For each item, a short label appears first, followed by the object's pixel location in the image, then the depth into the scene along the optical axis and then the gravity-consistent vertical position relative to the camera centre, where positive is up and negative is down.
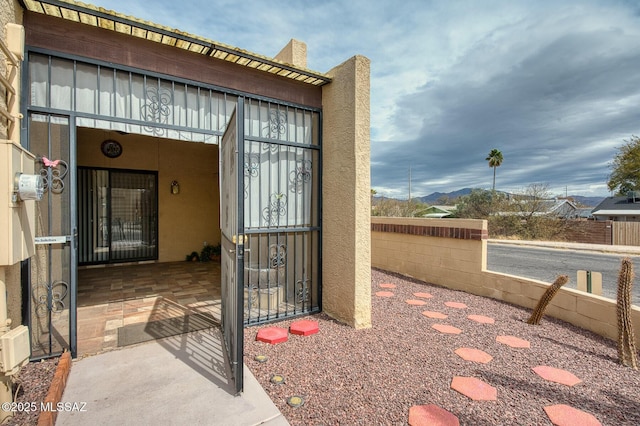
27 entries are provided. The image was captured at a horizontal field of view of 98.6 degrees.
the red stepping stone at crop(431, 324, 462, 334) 3.72 -1.62
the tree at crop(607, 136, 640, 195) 21.19 +3.44
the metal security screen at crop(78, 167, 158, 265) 7.40 -0.06
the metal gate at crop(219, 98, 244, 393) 2.27 -0.26
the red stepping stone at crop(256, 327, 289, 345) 3.35 -1.54
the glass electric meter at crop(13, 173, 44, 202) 1.87 +0.18
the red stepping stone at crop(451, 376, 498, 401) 2.32 -1.56
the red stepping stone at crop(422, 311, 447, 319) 4.29 -1.63
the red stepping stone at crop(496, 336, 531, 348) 3.35 -1.63
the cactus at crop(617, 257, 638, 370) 2.91 -1.20
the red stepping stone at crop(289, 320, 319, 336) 3.57 -1.54
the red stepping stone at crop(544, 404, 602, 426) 2.03 -1.57
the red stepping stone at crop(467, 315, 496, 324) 4.11 -1.64
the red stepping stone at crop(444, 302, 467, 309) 4.74 -1.64
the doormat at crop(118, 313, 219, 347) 3.43 -1.56
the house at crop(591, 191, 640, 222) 28.92 +0.18
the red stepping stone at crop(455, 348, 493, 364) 2.97 -1.60
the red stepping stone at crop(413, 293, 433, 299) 5.29 -1.64
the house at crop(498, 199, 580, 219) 17.64 +0.14
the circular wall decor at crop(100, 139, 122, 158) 7.43 +1.77
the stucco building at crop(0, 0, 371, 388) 2.48 +0.82
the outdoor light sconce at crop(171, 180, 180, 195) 8.25 +0.77
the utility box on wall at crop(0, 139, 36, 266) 1.80 +0.04
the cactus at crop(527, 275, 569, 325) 3.80 -1.26
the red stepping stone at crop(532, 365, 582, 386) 2.58 -1.60
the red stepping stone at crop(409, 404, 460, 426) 2.01 -1.54
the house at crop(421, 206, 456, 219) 25.83 +0.15
